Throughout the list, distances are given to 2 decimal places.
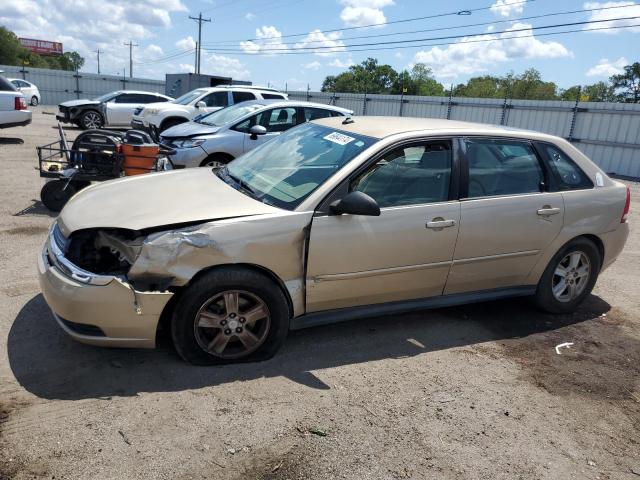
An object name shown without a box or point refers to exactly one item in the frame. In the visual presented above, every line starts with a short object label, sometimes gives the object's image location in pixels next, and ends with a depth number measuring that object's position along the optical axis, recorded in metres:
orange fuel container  7.04
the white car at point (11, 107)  13.23
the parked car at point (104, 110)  18.92
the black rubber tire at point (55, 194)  7.05
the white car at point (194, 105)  14.73
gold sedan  3.33
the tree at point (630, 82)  52.62
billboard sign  92.94
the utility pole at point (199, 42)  55.72
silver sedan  8.83
